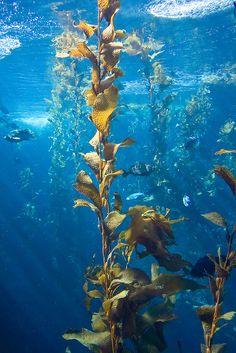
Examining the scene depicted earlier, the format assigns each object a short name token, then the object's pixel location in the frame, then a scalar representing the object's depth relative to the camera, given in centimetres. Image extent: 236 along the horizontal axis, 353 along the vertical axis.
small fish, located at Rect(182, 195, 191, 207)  977
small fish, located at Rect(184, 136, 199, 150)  1053
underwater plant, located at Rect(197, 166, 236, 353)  277
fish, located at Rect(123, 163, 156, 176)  802
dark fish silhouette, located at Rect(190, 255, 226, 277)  454
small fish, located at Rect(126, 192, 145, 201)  1165
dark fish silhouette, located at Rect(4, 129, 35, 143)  1055
